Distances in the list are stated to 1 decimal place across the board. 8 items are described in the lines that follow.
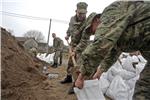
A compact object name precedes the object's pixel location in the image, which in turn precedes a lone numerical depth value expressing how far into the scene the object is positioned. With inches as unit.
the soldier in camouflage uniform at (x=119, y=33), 41.3
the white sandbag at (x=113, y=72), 81.8
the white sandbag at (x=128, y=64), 83.7
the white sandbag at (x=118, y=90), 73.3
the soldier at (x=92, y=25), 46.1
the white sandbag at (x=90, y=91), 45.1
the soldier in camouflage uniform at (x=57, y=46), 183.1
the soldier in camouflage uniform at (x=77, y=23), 78.7
